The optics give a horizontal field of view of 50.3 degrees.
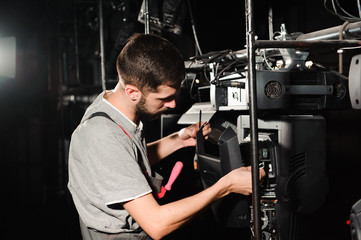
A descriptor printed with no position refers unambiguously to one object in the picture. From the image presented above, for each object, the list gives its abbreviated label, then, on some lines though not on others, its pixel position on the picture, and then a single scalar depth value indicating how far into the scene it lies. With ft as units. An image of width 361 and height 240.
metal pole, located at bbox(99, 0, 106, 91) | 10.07
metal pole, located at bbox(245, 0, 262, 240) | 3.64
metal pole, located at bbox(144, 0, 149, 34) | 7.34
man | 4.36
